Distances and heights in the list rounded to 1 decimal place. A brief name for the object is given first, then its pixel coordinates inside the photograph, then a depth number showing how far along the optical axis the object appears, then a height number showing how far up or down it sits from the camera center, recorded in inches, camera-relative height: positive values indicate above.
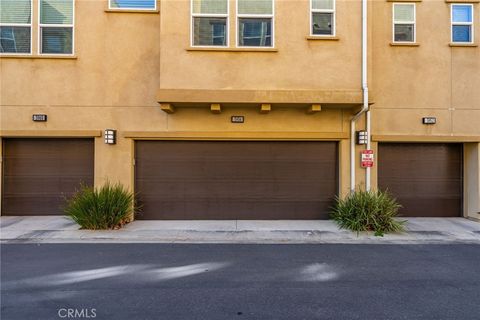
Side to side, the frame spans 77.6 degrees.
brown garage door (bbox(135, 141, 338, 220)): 346.6 -18.3
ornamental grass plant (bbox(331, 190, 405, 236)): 289.1 -49.4
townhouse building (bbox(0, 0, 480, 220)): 315.6 +63.4
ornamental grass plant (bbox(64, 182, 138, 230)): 290.2 -43.6
